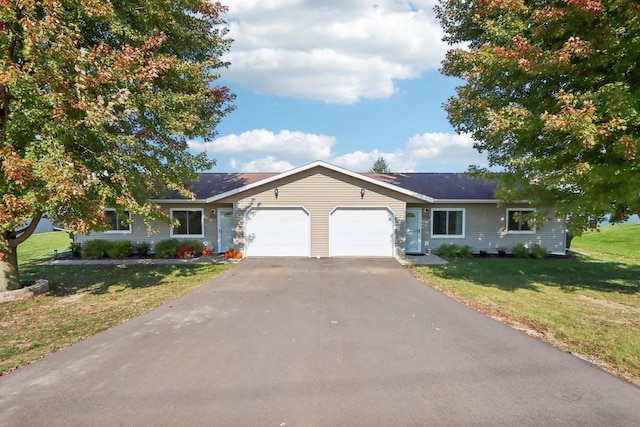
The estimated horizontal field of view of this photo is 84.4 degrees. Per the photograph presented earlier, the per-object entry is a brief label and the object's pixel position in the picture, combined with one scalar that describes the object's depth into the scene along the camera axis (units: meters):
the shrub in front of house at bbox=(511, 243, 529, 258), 15.35
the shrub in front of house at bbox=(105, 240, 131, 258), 15.07
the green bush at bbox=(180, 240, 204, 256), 15.54
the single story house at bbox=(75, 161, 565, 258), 14.83
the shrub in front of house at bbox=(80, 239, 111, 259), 15.04
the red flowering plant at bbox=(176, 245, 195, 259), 15.19
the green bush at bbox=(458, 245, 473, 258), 15.42
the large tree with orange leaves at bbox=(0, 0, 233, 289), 6.76
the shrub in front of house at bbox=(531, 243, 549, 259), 15.24
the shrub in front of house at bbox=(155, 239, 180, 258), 15.33
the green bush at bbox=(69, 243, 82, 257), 15.58
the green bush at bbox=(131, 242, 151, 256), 15.79
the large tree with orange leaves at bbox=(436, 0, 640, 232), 6.89
